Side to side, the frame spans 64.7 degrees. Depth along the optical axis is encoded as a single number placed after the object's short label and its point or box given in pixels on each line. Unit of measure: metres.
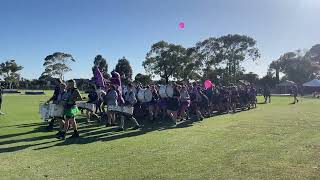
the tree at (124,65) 45.16
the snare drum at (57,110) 8.01
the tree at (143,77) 43.49
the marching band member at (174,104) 10.28
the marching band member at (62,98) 7.87
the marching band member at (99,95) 10.82
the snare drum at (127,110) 9.03
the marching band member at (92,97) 10.77
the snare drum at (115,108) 9.02
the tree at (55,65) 62.15
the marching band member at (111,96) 9.04
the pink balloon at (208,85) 13.56
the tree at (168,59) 47.08
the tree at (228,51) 45.86
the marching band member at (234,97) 15.42
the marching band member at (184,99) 10.74
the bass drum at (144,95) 11.31
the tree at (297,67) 59.65
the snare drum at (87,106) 10.05
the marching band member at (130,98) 9.40
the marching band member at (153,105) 11.30
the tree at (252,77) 52.42
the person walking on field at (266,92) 23.02
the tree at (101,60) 53.89
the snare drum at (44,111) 8.27
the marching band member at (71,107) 7.66
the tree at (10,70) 57.93
